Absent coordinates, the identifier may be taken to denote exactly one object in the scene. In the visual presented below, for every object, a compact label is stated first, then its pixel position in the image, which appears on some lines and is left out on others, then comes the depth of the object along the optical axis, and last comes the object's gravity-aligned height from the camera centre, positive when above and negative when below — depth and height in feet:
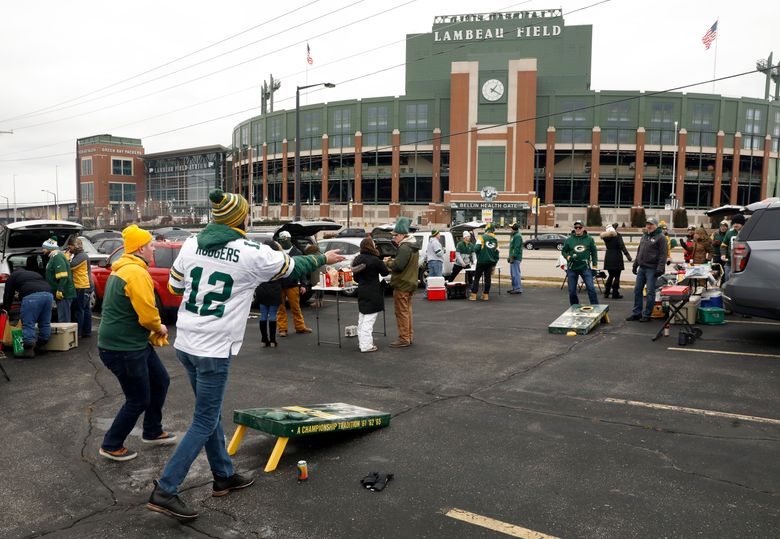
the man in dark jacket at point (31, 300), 30.66 -4.68
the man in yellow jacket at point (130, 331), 16.08 -3.31
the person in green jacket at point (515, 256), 55.67 -3.90
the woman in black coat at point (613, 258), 49.24 -3.59
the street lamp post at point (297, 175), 93.50 +6.07
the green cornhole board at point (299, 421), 16.30 -6.13
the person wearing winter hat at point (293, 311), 36.86 -6.09
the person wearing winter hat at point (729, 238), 47.06 -1.83
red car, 38.83 -4.02
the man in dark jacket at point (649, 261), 38.09 -2.91
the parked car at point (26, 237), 40.78 -1.95
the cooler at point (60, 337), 32.04 -6.84
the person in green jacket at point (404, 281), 32.83 -3.75
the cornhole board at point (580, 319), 35.78 -6.57
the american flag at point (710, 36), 143.64 +44.05
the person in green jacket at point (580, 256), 42.34 -2.91
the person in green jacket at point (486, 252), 51.01 -3.25
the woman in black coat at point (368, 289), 31.48 -4.06
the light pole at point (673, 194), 217.40 +8.43
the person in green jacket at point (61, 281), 32.91 -3.97
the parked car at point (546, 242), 154.61 -7.06
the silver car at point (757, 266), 28.96 -2.48
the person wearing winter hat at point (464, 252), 58.85 -3.85
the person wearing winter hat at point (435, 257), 55.77 -4.05
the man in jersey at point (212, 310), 13.48 -2.27
